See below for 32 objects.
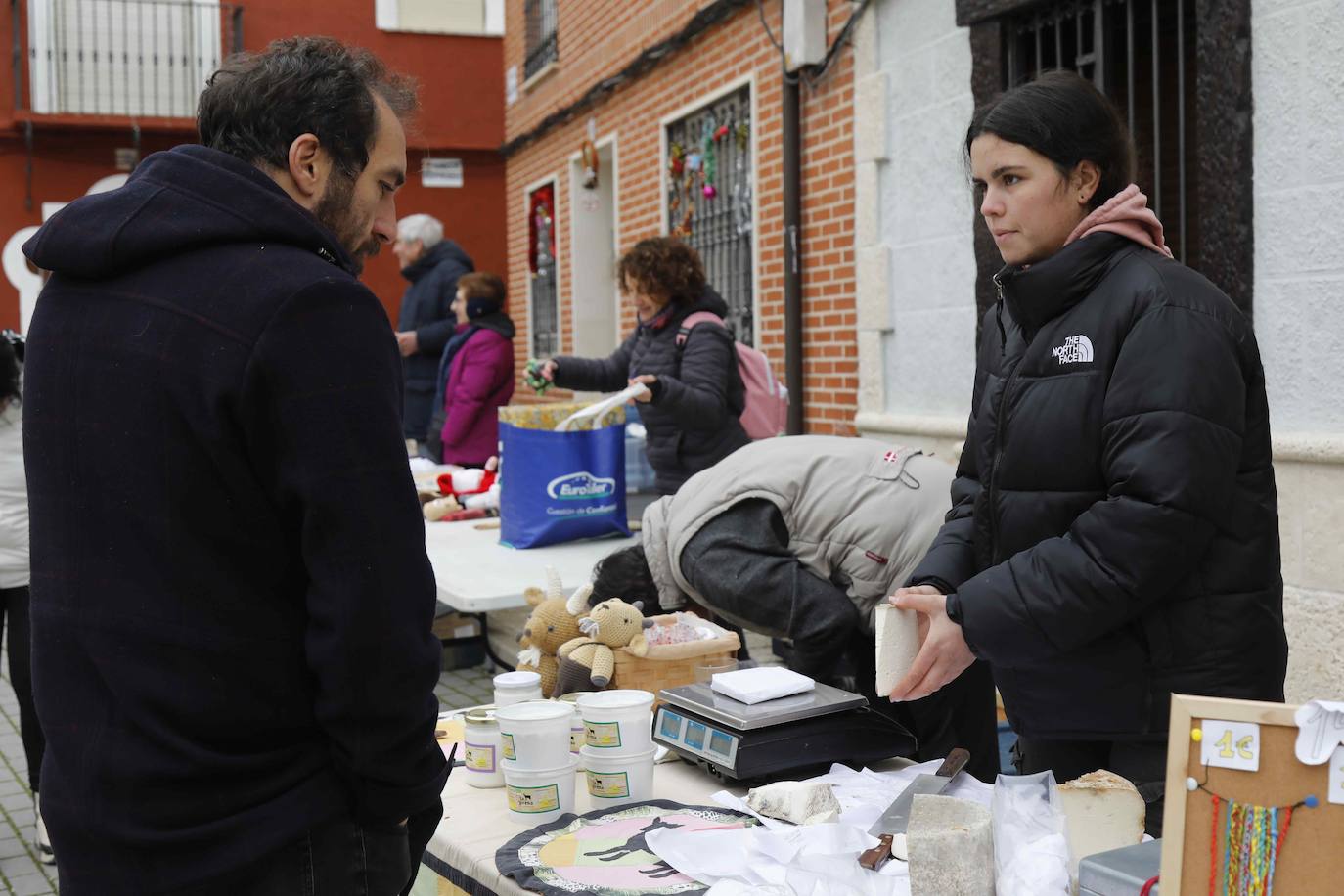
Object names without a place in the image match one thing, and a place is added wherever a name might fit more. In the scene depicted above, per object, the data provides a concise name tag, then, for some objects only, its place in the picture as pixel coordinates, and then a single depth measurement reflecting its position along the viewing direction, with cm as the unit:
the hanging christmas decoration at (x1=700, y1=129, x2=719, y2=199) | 792
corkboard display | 127
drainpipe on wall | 665
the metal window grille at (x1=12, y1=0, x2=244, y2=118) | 1417
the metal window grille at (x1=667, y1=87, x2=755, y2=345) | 754
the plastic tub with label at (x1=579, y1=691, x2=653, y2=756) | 207
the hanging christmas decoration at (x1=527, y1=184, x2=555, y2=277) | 1159
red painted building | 1411
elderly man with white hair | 738
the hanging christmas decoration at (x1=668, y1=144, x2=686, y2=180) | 848
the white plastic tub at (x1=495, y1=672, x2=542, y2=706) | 248
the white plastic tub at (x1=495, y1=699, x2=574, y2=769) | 206
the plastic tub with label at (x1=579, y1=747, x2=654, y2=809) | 208
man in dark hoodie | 132
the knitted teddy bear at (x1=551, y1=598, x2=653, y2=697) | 269
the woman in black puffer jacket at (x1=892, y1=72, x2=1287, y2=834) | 180
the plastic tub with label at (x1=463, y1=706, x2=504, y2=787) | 227
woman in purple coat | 621
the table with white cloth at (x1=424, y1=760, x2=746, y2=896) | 193
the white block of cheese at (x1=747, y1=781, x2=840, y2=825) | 194
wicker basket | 272
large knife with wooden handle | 175
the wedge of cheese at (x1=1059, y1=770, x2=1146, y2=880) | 164
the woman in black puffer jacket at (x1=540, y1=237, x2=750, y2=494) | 452
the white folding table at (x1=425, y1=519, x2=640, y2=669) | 365
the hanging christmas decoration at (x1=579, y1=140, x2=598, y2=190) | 1016
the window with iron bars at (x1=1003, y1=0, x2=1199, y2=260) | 437
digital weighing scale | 215
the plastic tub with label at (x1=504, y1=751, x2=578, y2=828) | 207
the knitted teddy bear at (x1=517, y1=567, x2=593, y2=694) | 289
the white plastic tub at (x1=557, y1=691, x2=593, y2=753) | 232
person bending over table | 287
